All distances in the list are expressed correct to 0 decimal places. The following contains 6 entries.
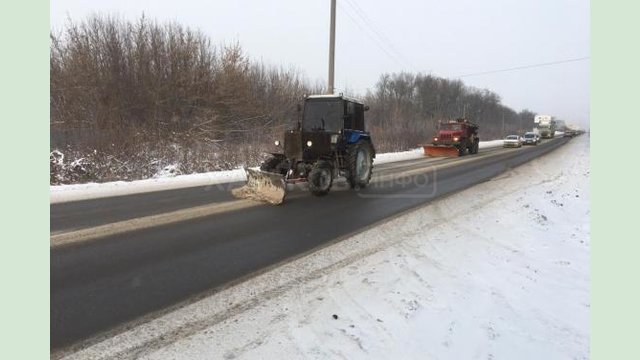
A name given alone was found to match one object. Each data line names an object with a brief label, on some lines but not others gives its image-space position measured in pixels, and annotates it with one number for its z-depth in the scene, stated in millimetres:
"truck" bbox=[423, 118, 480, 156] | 28338
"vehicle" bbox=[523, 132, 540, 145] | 47094
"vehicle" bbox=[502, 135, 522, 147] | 41716
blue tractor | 9859
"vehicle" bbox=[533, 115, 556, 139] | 68312
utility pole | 21391
